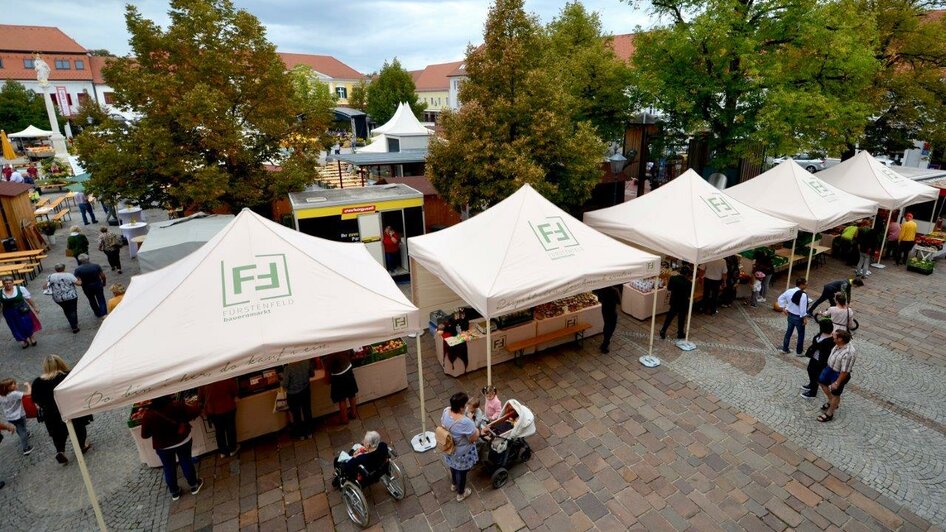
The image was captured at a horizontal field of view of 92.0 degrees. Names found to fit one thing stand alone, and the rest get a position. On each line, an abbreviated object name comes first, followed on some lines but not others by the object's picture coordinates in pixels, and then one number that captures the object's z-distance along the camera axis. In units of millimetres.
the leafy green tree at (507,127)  10828
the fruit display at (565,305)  8984
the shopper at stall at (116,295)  8508
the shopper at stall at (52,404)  5973
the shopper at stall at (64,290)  9797
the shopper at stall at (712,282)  10133
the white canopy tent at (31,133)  33775
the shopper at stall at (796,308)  8312
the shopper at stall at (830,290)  9047
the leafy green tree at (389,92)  45781
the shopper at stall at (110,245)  13383
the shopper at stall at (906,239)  13234
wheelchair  5039
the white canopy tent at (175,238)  9391
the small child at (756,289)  10859
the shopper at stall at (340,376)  6516
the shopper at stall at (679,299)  9047
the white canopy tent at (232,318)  4715
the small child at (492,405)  6070
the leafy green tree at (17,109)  42344
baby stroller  5668
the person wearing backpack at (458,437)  5137
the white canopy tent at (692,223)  8922
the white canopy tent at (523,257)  6949
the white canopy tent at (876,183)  12969
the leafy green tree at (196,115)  10750
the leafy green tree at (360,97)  51156
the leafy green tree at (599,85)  15531
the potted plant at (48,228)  16469
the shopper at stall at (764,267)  11055
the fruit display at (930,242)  13750
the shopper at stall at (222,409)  5949
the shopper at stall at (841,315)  7492
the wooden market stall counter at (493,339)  8094
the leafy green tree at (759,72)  13055
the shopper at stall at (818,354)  6898
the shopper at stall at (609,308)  8555
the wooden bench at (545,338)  8477
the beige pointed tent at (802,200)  11109
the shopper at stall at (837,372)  6340
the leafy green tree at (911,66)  16156
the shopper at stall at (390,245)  12883
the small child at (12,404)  6191
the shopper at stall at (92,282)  10398
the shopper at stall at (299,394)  6332
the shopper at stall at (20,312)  9031
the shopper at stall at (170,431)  5293
